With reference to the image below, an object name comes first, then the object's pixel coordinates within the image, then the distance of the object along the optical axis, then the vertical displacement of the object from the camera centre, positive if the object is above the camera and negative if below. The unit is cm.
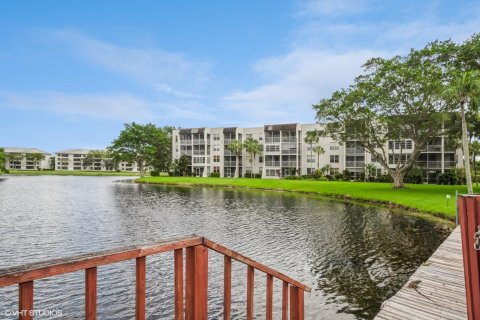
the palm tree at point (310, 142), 7991 +646
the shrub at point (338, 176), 7569 -214
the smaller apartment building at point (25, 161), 17720 +472
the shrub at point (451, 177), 6000 -214
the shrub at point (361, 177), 7315 -233
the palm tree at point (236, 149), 9050 +541
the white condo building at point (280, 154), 6812 +358
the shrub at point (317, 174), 7650 -166
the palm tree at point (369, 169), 7194 -51
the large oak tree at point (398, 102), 3869 +840
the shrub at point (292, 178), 7850 -263
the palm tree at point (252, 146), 8904 +597
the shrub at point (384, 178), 6829 -245
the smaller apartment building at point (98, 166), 19350 +171
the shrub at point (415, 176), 6388 -192
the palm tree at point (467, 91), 2972 +711
